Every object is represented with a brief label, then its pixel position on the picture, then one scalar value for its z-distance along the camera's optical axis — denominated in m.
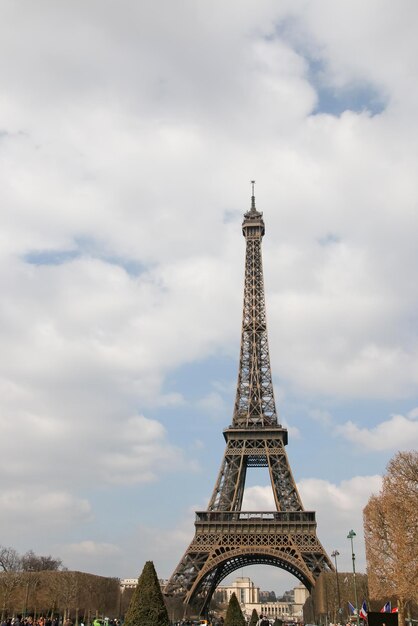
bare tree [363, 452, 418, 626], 42.22
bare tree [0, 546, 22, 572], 97.03
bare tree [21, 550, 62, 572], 125.25
